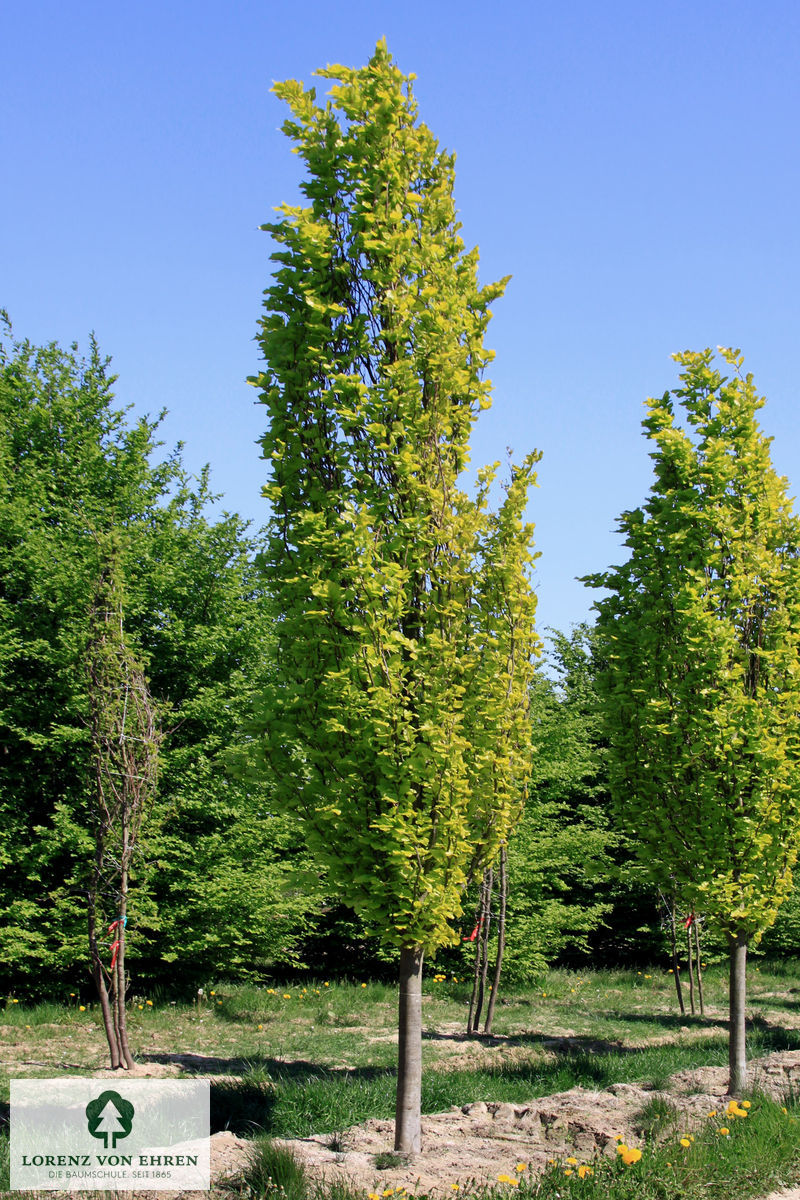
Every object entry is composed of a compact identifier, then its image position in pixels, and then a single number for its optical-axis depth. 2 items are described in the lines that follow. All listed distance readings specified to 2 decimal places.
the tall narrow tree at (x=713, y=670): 8.27
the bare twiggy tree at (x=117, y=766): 9.68
